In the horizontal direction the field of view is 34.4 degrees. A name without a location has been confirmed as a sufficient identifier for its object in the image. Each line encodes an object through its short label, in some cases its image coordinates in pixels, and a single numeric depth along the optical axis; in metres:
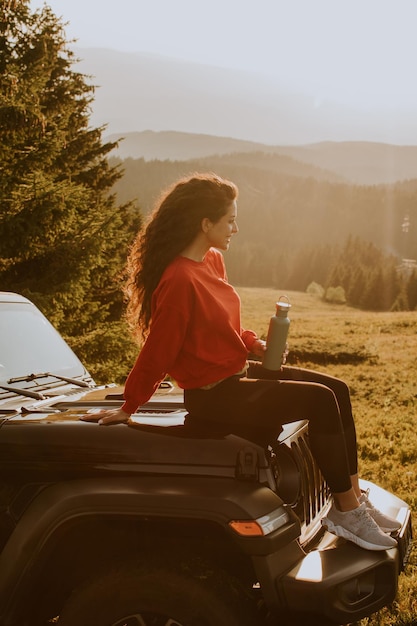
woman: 3.03
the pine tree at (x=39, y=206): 12.29
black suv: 2.57
